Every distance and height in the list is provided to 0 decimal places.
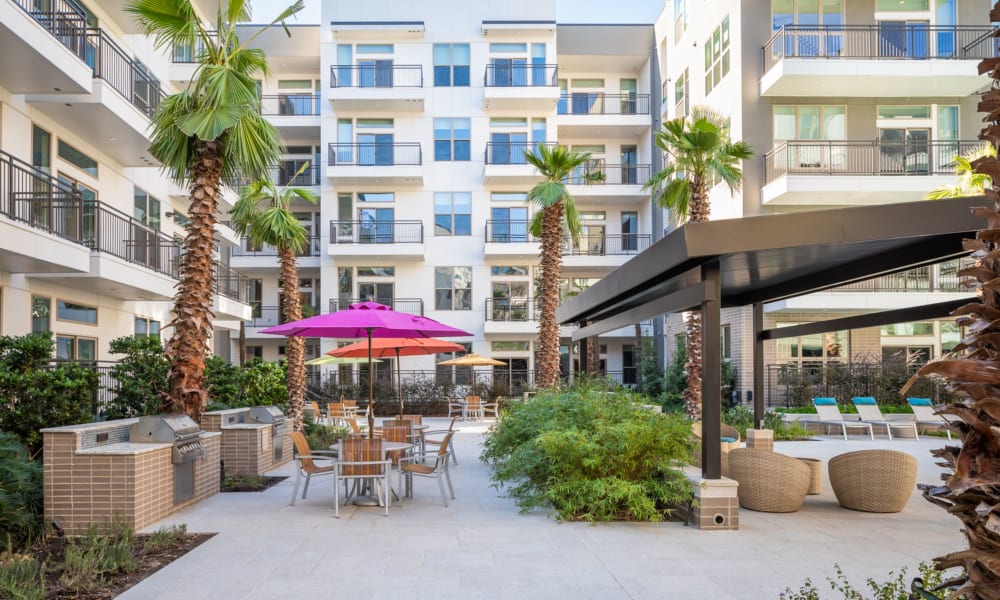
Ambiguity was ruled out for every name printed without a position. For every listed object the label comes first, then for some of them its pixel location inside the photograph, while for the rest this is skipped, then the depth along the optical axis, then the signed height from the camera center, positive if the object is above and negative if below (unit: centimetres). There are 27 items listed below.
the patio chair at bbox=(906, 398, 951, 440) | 1898 -203
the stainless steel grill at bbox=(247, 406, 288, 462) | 1250 -138
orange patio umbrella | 1363 -18
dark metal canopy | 696 +83
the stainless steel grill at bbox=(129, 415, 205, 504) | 870 -115
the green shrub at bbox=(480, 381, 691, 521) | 823 -144
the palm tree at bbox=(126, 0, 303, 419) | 1020 +278
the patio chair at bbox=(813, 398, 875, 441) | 1898 -213
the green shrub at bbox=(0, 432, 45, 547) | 725 -158
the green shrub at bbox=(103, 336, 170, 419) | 1152 -60
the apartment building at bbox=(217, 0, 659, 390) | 3219 +748
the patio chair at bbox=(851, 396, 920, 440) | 1859 -208
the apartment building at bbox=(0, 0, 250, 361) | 1192 +334
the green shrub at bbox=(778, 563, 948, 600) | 369 -138
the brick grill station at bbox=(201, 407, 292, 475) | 1159 -162
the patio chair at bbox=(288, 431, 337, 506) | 920 -152
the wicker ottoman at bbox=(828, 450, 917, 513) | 895 -173
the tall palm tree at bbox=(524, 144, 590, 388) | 2053 +269
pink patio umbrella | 947 +16
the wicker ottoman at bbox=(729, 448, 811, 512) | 884 -171
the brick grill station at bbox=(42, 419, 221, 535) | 760 -143
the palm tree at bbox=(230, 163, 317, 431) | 1908 +255
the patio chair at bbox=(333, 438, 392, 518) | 888 -152
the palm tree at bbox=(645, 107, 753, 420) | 1742 +408
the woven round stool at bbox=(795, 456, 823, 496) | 995 -187
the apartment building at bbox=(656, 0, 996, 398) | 2236 +701
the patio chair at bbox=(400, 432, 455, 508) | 934 -165
